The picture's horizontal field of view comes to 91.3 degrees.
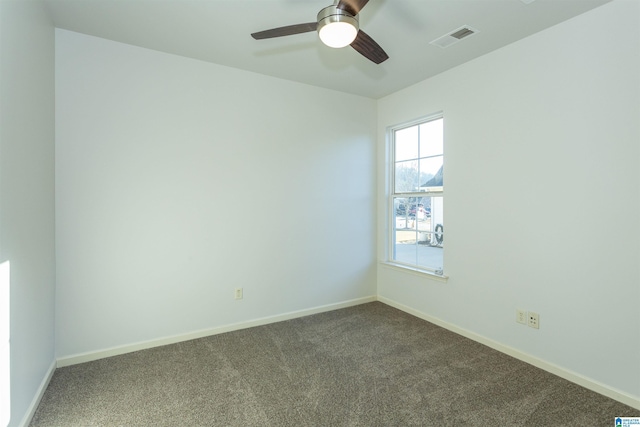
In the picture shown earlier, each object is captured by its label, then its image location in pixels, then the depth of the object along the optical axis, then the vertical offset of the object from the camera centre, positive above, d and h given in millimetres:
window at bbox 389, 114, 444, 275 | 3332 +165
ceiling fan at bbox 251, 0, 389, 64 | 1575 +985
